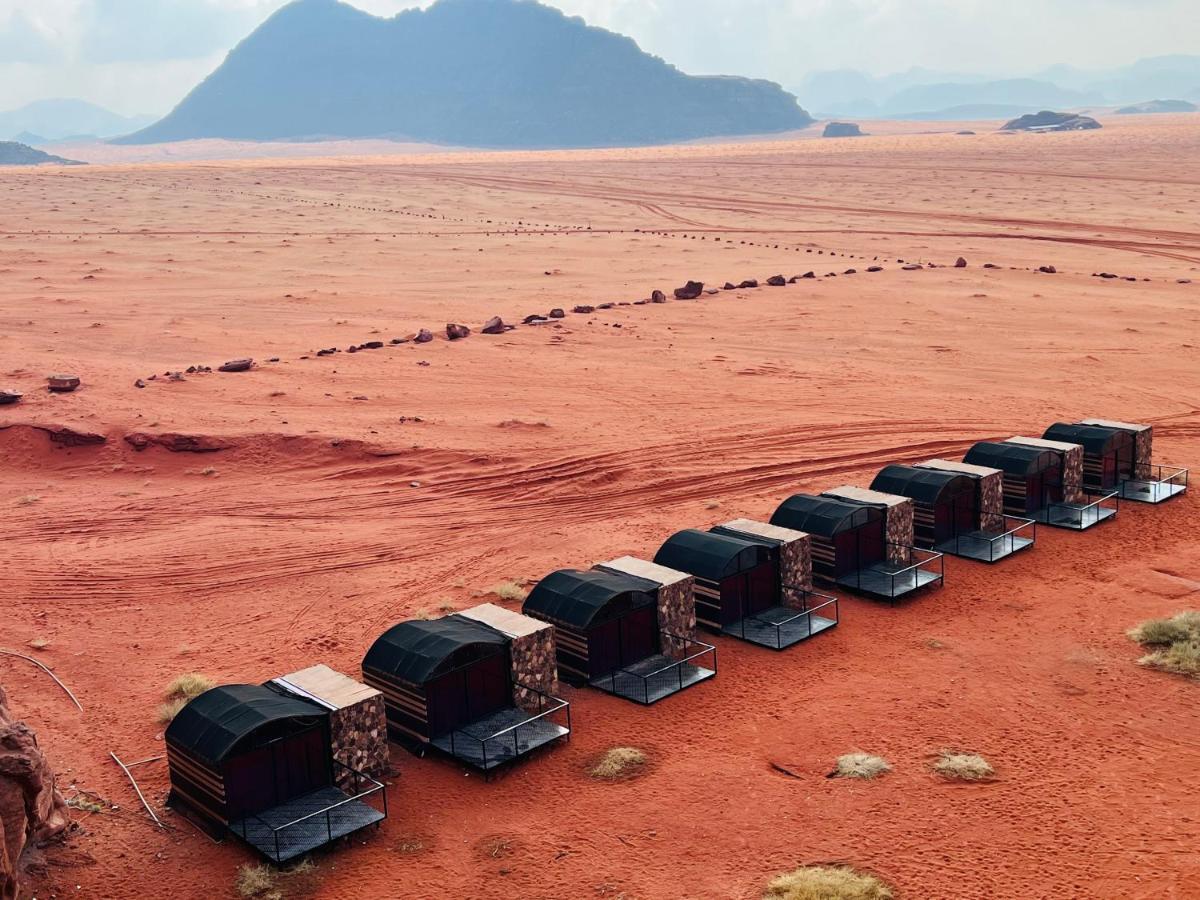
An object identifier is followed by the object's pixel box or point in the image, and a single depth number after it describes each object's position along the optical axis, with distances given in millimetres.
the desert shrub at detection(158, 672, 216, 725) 20706
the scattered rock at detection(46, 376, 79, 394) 40188
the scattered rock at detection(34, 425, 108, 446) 36062
